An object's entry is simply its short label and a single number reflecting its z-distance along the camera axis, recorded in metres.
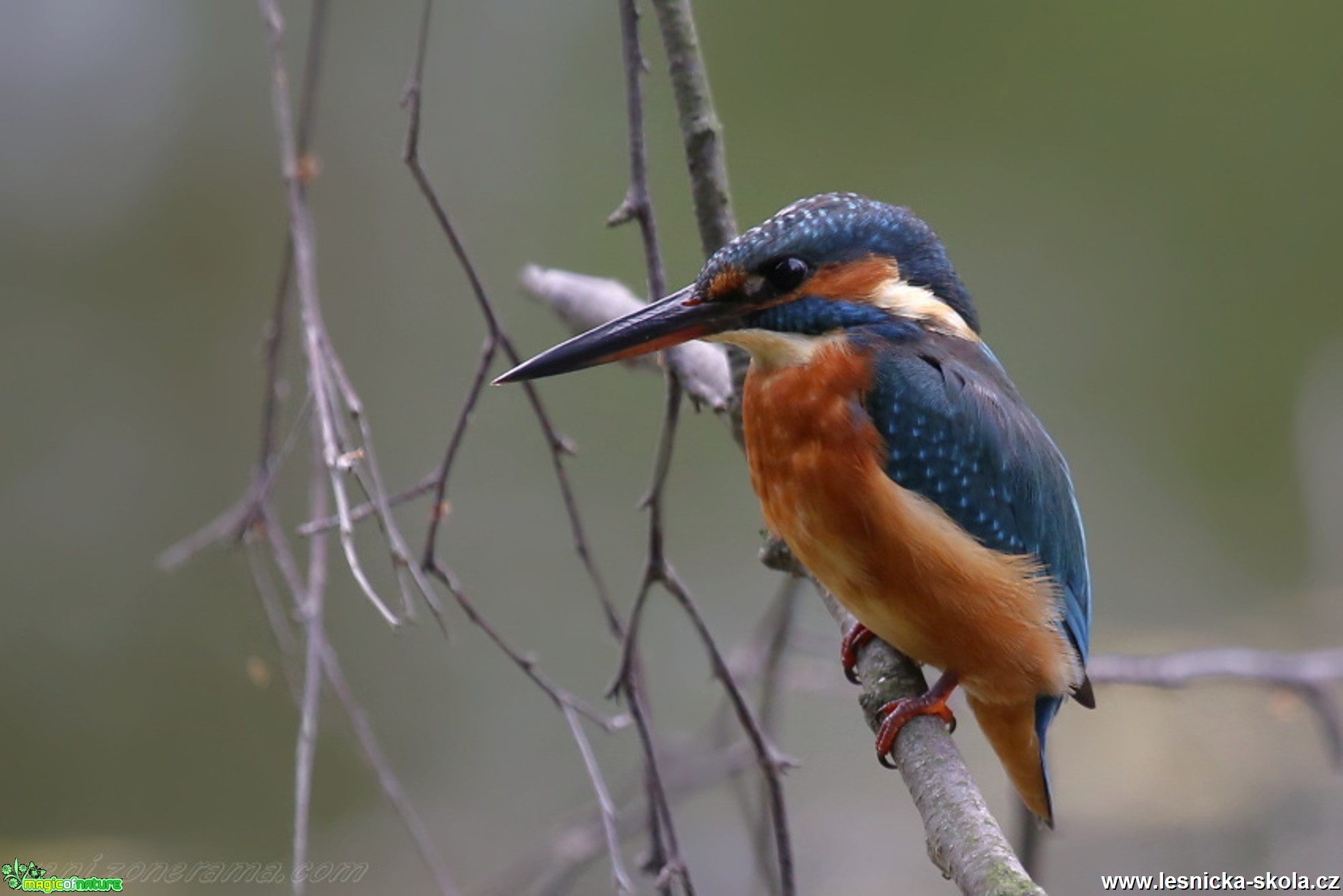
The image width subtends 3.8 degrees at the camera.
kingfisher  3.07
